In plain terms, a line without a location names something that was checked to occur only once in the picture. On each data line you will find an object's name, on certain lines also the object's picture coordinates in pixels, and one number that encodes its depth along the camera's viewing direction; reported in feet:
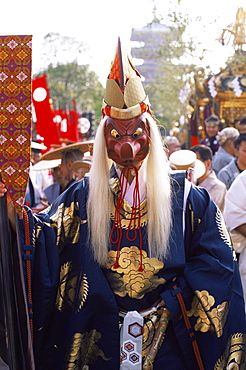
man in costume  8.40
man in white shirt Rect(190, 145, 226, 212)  15.66
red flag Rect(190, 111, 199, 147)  38.01
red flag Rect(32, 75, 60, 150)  31.42
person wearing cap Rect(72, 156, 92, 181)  17.81
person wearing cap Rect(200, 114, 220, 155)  28.37
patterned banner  7.58
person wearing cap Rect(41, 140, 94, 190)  19.21
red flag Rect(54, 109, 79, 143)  42.60
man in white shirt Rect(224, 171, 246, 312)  12.17
